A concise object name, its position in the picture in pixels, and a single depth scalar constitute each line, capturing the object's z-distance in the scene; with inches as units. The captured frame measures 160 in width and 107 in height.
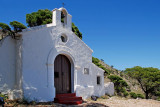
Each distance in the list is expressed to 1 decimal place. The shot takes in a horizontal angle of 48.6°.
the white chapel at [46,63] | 363.3
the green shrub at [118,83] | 733.6
